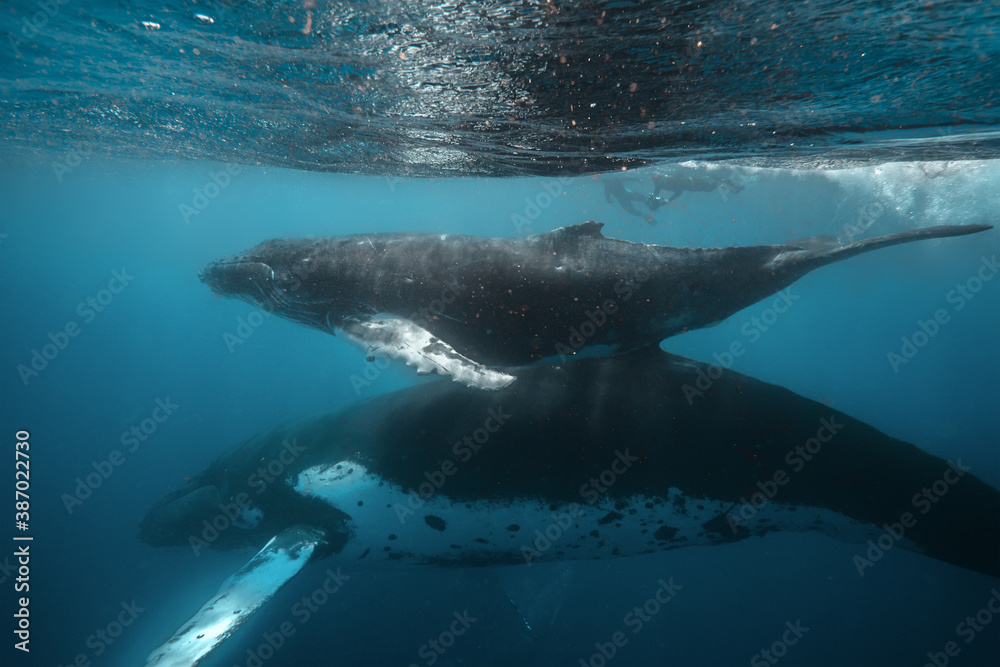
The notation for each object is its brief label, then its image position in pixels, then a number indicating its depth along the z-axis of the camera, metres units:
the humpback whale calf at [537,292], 5.12
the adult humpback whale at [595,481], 5.31
